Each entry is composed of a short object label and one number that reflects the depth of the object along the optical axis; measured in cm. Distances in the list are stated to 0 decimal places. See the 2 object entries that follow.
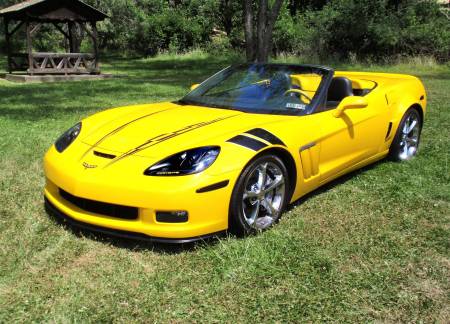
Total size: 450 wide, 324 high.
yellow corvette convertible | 319
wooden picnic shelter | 1638
